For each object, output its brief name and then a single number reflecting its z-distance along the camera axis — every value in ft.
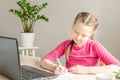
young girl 4.99
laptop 3.68
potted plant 9.57
